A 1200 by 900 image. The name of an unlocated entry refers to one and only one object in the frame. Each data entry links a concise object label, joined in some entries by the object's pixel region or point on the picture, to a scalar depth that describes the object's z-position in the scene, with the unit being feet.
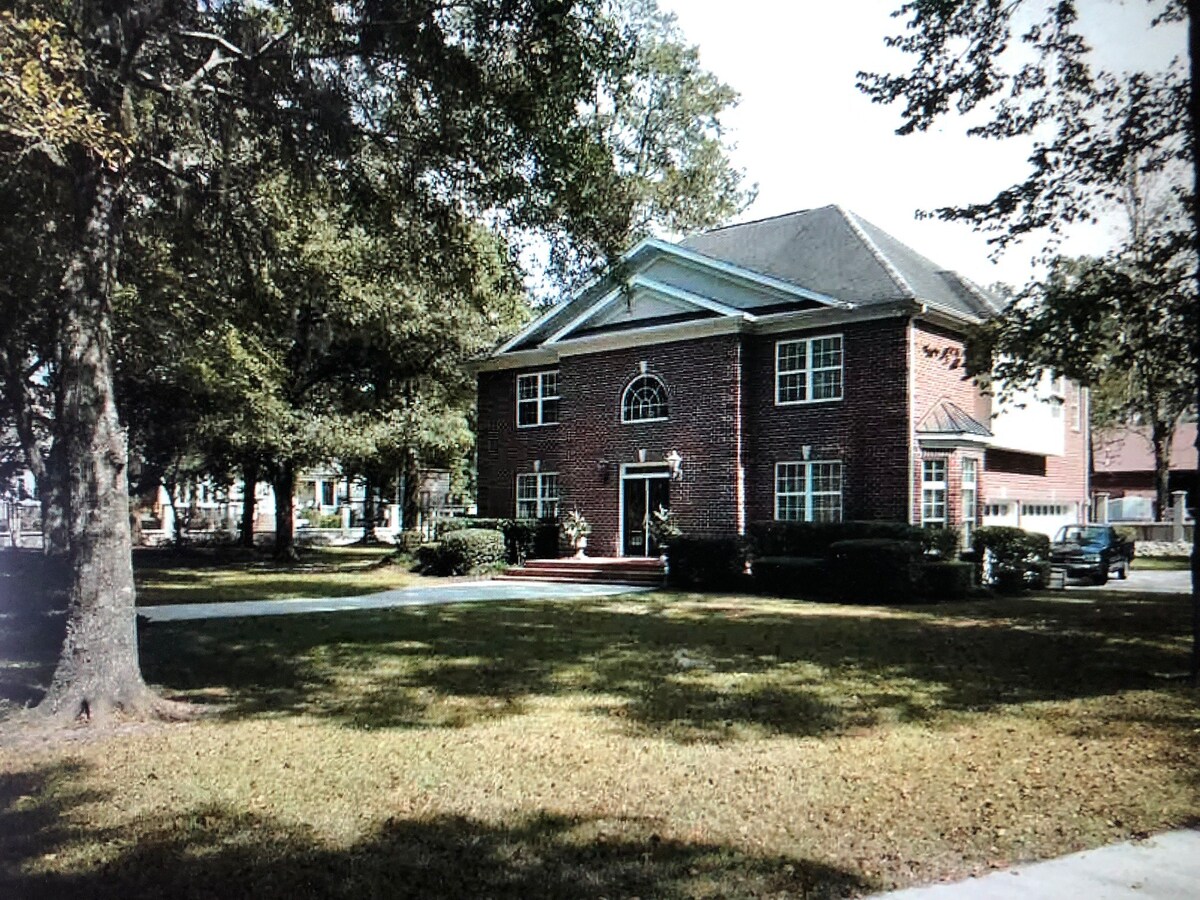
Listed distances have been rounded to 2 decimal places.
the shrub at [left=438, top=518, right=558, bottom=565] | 77.25
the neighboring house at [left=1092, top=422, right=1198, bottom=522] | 160.76
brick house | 62.64
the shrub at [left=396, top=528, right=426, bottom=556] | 84.02
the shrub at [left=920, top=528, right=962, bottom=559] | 58.18
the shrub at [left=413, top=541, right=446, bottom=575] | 73.36
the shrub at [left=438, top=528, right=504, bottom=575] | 71.87
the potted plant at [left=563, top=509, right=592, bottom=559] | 74.87
